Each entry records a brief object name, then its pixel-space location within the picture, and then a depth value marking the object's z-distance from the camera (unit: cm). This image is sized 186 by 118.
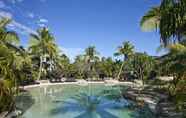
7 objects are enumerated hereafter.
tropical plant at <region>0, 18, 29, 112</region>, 589
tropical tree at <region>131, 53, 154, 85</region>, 2110
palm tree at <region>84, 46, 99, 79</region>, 2439
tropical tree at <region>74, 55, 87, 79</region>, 2360
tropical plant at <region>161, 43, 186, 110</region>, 611
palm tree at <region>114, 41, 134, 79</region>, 2376
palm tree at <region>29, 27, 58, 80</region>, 1811
